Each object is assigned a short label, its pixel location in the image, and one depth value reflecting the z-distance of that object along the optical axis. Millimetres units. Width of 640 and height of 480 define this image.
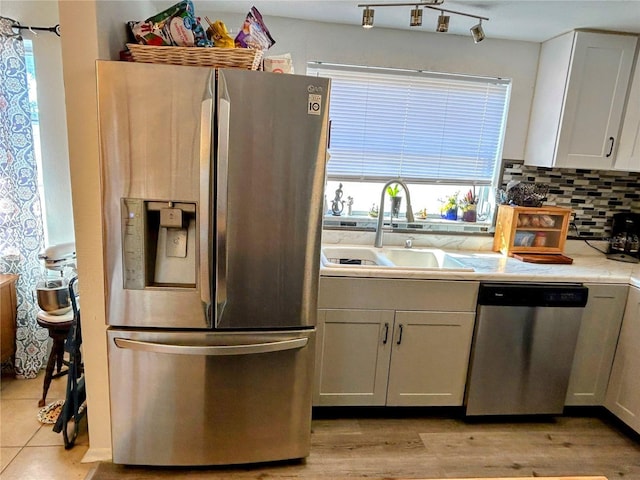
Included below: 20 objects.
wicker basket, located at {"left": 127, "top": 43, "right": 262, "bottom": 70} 1534
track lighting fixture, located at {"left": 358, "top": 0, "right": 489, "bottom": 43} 1950
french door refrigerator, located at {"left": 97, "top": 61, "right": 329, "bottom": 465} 1504
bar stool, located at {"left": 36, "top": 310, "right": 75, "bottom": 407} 2097
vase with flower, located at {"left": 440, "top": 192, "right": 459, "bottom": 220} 2814
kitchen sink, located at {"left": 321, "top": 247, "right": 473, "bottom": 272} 2529
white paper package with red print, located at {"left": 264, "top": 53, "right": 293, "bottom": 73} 1736
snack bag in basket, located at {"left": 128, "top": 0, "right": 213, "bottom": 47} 1560
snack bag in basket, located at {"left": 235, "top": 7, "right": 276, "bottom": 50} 1637
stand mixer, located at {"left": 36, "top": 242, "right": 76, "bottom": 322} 2096
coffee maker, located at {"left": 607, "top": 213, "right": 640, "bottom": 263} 2709
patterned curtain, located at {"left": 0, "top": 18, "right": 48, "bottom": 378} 2229
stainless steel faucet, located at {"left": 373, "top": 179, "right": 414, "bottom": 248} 2412
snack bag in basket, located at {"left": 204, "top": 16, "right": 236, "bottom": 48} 1622
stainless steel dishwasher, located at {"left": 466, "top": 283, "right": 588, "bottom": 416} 2162
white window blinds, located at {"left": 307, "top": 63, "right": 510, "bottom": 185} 2596
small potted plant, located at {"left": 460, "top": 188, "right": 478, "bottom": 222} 2797
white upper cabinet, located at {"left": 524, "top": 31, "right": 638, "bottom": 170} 2336
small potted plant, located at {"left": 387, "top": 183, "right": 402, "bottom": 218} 2703
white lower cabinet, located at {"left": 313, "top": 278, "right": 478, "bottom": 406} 2135
